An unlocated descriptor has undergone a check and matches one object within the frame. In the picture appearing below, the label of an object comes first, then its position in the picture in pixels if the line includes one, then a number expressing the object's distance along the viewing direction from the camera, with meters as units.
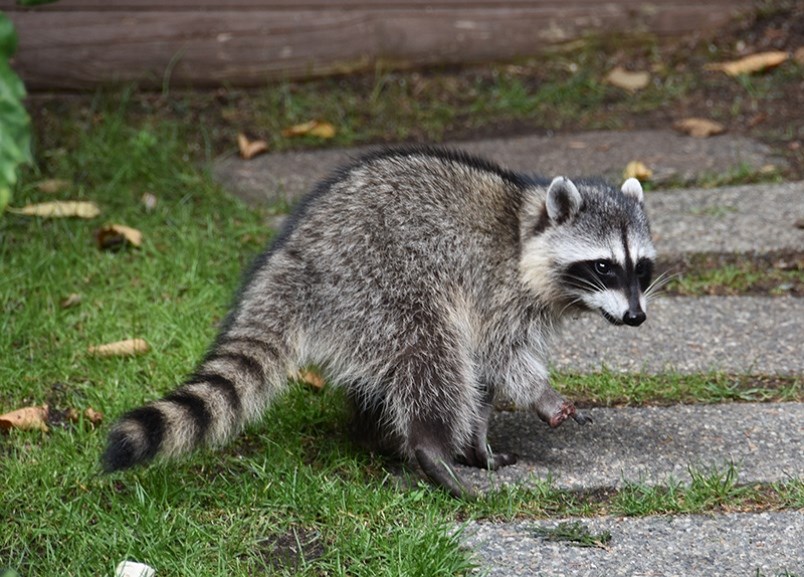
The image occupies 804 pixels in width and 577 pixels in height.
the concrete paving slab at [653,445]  7.99
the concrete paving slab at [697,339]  9.53
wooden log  13.42
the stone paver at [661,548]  6.84
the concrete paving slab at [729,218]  11.24
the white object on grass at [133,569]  6.69
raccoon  8.05
